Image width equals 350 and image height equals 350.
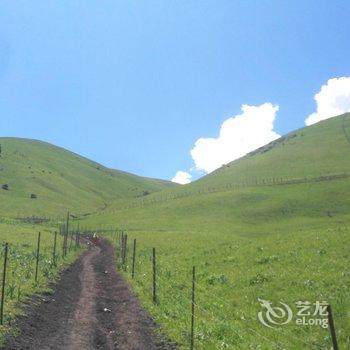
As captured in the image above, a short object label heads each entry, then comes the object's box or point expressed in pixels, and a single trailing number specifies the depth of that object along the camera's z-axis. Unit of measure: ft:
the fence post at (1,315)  58.49
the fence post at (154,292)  80.02
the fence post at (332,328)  31.24
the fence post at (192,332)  50.72
